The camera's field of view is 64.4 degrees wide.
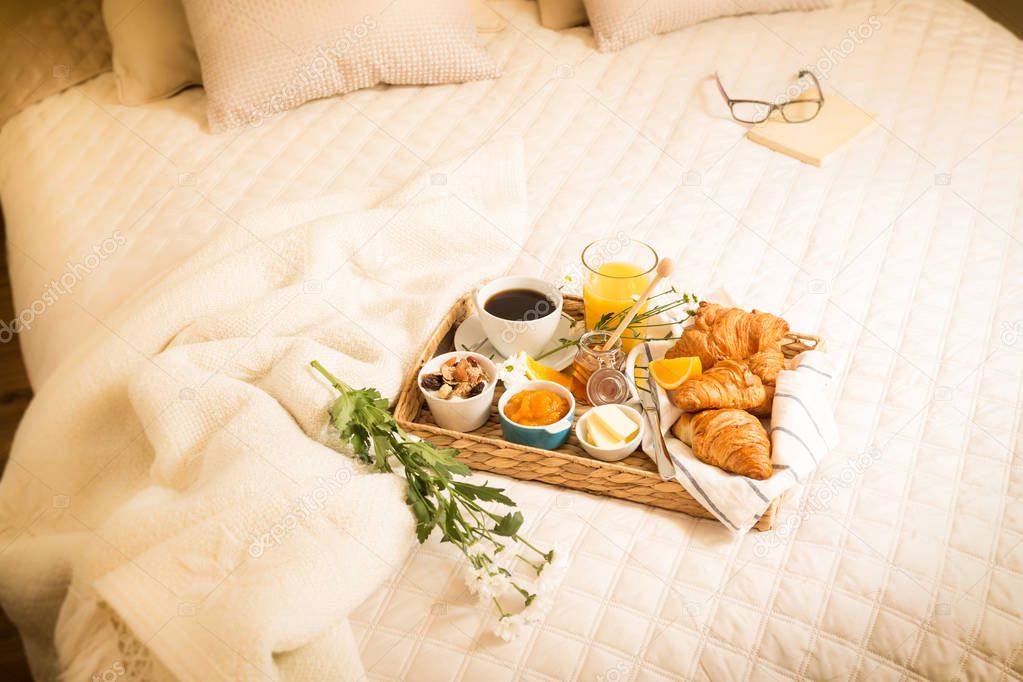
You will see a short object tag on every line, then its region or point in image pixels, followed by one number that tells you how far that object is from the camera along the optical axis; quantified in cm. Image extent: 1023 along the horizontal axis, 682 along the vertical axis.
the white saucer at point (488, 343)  125
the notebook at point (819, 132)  170
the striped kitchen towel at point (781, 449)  97
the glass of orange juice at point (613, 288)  123
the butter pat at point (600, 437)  108
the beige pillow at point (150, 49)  197
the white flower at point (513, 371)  116
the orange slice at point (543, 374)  118
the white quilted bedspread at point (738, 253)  93
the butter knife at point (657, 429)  104
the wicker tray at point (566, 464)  104
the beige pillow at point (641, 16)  205
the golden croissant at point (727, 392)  104
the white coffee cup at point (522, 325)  121
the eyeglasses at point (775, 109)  180
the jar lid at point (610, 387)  116
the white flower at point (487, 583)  94
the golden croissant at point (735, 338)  112
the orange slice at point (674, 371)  108
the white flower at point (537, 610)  92
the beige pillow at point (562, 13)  218
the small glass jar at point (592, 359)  118
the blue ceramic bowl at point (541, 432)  108
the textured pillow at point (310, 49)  183
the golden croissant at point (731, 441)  98
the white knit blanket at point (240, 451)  91
